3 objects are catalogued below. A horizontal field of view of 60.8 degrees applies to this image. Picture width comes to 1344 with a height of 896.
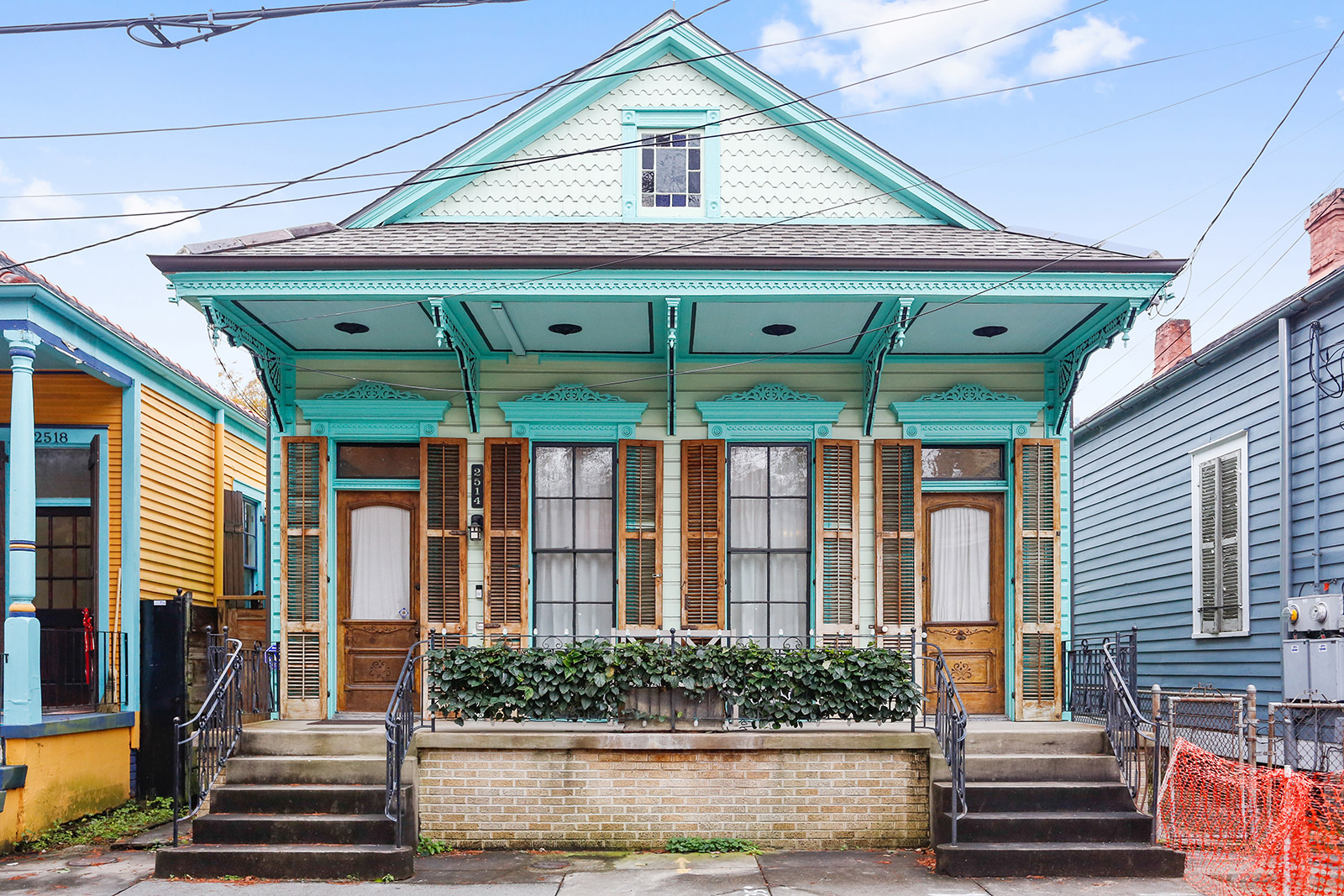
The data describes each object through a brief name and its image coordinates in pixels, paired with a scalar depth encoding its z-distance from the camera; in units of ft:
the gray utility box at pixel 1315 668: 34.09
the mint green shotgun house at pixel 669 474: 35.24
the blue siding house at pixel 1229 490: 38.34
